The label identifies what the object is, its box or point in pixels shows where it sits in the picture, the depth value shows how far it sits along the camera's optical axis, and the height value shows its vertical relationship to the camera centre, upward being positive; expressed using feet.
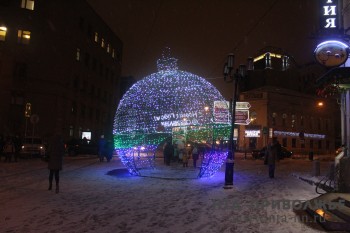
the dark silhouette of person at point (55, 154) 35.78 -1.32
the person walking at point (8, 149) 69.73 -1.86
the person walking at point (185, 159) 69.72 -2.63
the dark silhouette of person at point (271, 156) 54.65 -1.19
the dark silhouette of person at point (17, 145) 74.54 -1.12
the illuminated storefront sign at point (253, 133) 179.32 +7.32
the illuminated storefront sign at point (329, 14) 40.43 +15.67
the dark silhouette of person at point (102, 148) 80.89 -1.23
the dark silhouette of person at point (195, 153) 68.80 -1.47
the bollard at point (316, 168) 55.01 -2.74
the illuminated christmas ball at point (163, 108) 47.60 +4.97
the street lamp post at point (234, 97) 42.11 +6.10
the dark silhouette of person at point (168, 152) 73.46 -1.46
